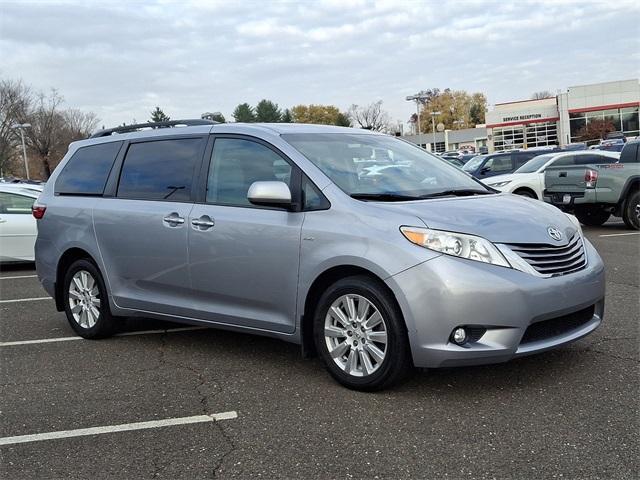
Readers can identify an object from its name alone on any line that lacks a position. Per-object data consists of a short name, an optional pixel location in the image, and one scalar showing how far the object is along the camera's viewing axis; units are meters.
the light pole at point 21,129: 44.36
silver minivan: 3.87
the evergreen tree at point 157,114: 99.88
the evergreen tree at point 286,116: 104.03
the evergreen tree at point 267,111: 107.44
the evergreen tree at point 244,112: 110.74
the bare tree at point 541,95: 124.56
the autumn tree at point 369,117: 100.44
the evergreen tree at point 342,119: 92.35
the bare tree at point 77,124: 63.47
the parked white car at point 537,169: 14.41
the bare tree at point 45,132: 57.00
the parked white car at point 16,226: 10.71
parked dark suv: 18.03
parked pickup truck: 12.32
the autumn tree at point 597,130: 59.44
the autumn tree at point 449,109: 117.19
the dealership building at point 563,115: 61.00
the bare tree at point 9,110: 50.31
